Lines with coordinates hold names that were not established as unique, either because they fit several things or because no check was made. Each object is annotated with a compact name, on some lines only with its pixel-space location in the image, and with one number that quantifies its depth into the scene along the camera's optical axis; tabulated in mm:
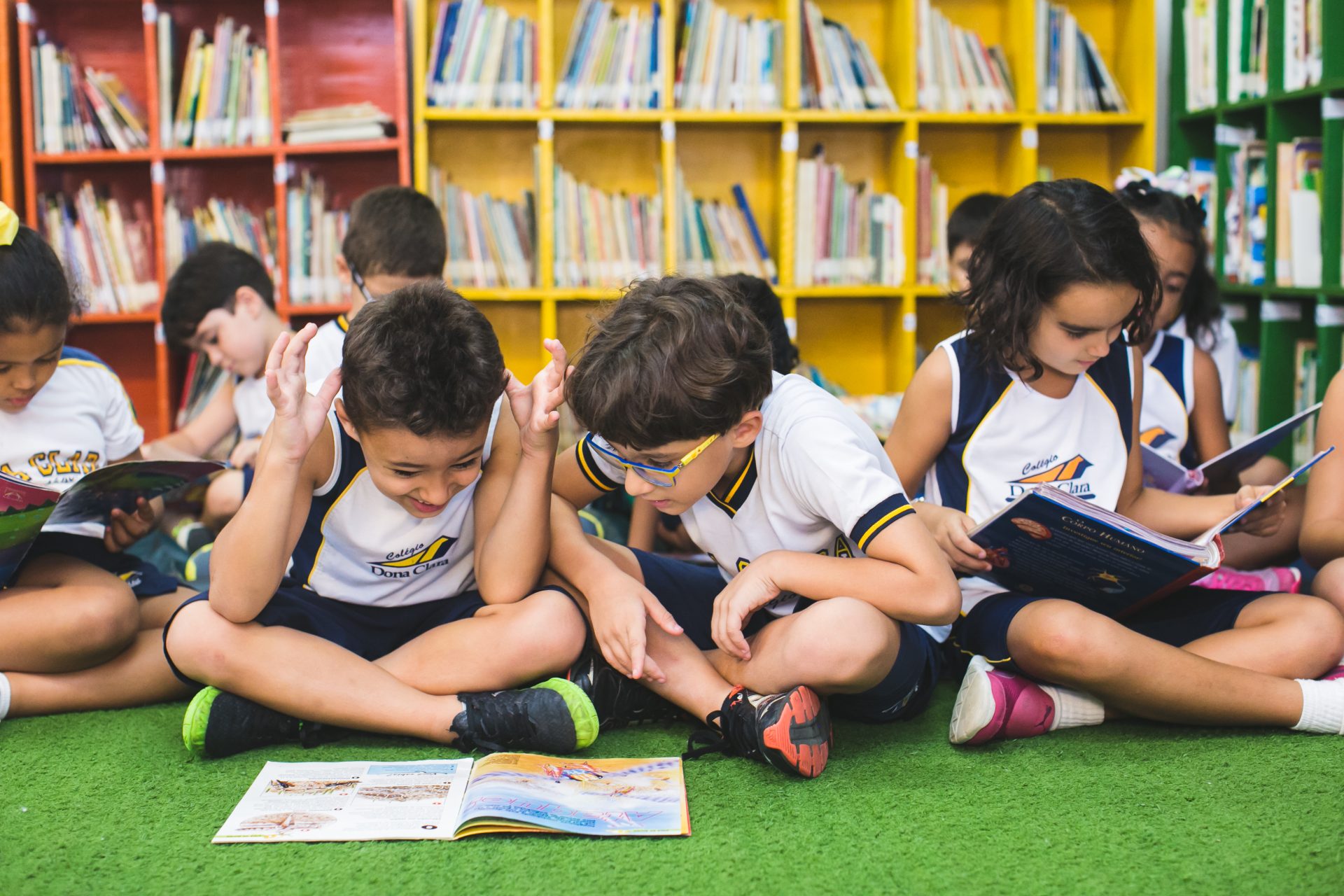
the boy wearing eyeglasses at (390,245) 2379
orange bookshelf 3189
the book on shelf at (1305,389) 2693
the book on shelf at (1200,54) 3025
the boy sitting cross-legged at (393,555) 1356
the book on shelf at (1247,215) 2791
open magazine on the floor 1145
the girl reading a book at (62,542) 1554
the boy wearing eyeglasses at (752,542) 1309
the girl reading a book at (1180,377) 2119
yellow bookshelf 3242
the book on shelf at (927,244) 3367
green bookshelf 2477
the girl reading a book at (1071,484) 1410
